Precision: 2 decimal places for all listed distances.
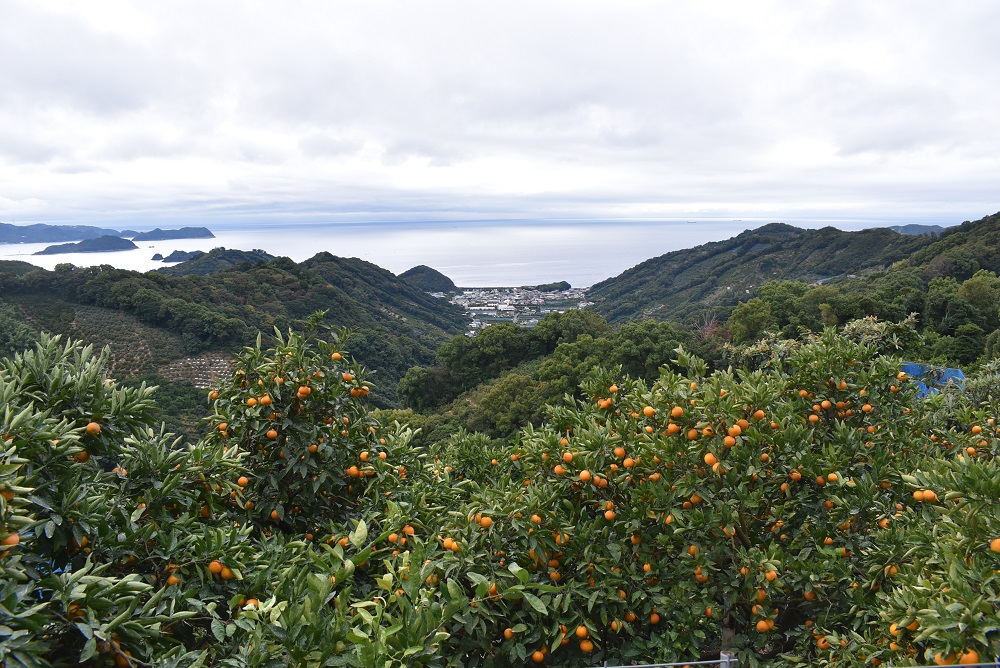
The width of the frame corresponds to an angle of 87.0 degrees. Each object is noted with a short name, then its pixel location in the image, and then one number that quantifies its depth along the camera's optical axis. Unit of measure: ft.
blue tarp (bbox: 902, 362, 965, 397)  20.28
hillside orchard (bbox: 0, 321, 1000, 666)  5.41
